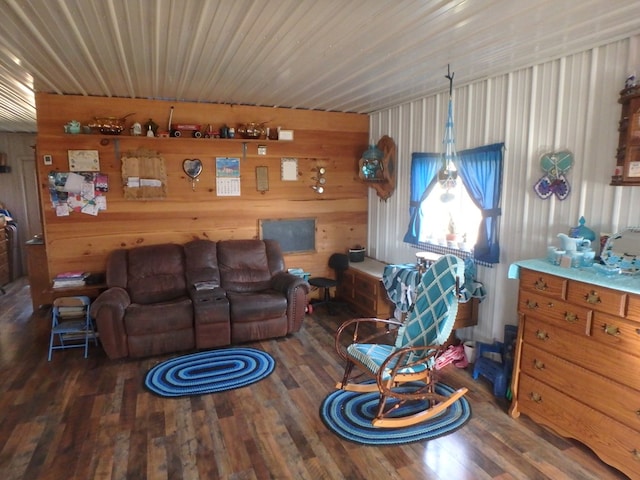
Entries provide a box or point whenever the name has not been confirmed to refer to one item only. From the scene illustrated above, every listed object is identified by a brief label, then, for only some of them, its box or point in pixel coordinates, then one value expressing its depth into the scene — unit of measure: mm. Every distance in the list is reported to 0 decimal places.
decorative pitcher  2570
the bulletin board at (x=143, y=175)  4309
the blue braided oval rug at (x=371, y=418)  2541
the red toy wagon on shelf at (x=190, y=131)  4352
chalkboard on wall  4969
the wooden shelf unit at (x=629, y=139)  2379
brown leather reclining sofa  3610
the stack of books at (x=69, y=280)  4054
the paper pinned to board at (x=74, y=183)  4156
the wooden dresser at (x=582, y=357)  2133
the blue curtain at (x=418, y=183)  4141
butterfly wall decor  2844
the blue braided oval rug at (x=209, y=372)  3143
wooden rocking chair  2598
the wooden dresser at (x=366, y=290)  4363
